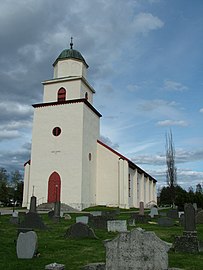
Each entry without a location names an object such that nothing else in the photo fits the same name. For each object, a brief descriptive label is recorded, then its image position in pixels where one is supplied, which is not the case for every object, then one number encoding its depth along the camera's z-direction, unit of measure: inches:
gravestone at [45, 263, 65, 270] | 225.5
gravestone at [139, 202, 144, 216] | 800.1
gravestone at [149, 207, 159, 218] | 890.2
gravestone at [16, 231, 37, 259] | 309.6
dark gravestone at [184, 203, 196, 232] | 354.3
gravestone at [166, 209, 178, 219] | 860.0
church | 1215.6
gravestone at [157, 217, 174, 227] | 624.7
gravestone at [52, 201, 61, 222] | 669.9
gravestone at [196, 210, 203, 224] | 722.5
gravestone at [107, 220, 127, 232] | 517.7
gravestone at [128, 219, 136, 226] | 624.8
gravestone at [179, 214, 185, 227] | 636.1
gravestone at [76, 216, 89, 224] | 603.1
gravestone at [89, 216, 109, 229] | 568.5
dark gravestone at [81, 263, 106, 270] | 222.7
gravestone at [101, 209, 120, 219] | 872.8
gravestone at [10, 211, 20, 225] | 621.2
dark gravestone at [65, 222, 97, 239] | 435.2
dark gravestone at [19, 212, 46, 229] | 490.6
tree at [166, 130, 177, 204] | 1615.4
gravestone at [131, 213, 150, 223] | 709.3
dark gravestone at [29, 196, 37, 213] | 719.1
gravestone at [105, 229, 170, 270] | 210.1
